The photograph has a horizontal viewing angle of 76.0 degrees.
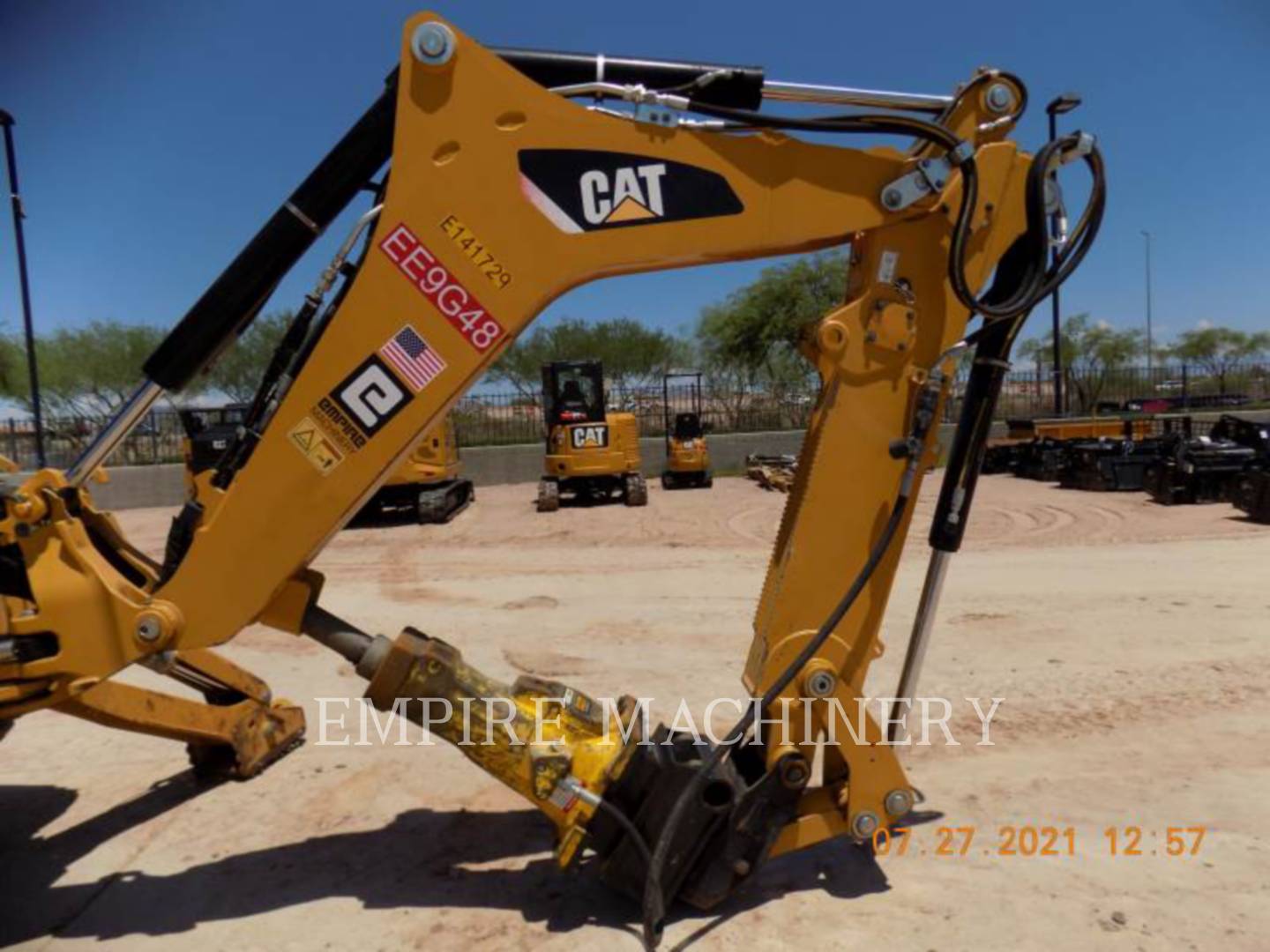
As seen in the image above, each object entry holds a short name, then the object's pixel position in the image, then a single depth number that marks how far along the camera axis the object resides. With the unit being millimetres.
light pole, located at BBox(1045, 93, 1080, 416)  18953
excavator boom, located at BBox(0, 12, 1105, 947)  2654
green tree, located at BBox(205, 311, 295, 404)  36438
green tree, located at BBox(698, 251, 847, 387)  32688
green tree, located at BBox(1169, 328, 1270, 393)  53875
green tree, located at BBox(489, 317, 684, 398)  43656
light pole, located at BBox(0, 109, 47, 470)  11227
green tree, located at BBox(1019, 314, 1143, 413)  43406
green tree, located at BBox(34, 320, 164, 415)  39875
